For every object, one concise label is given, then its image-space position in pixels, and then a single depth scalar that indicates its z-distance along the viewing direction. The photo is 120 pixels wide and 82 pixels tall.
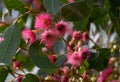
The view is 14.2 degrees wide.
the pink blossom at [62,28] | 0.78
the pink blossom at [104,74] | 0.86
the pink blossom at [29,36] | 0.78
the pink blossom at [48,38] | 0.77
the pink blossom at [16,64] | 0.86
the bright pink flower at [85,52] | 0.81
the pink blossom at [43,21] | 0.78
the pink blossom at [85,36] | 0.90
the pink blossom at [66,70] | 0.84
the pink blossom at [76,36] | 0.87
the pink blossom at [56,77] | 0.83
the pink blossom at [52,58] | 0.84
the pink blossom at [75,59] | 0.80
